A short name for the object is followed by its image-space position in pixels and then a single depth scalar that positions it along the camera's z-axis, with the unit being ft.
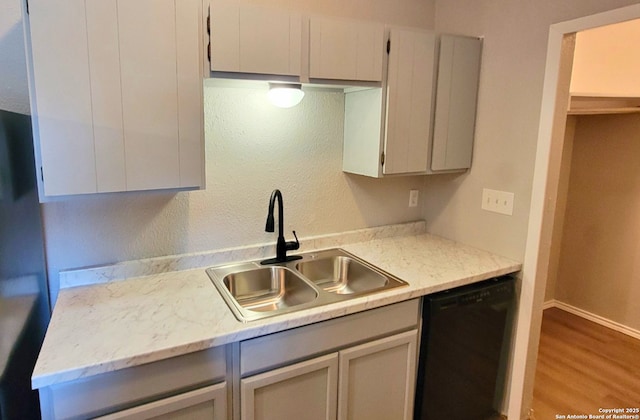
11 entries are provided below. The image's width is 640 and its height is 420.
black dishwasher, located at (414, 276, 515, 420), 6.07
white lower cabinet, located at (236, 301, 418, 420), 4.87
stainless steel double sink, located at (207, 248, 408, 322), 5.84
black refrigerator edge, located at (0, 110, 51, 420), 3.81
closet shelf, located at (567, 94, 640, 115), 8.80
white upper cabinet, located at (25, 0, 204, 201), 4.29
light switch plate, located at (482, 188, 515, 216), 7.03
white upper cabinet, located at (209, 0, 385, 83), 5.13
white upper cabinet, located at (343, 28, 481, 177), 6.55
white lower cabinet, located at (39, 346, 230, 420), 3.93
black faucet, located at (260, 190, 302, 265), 6.28
